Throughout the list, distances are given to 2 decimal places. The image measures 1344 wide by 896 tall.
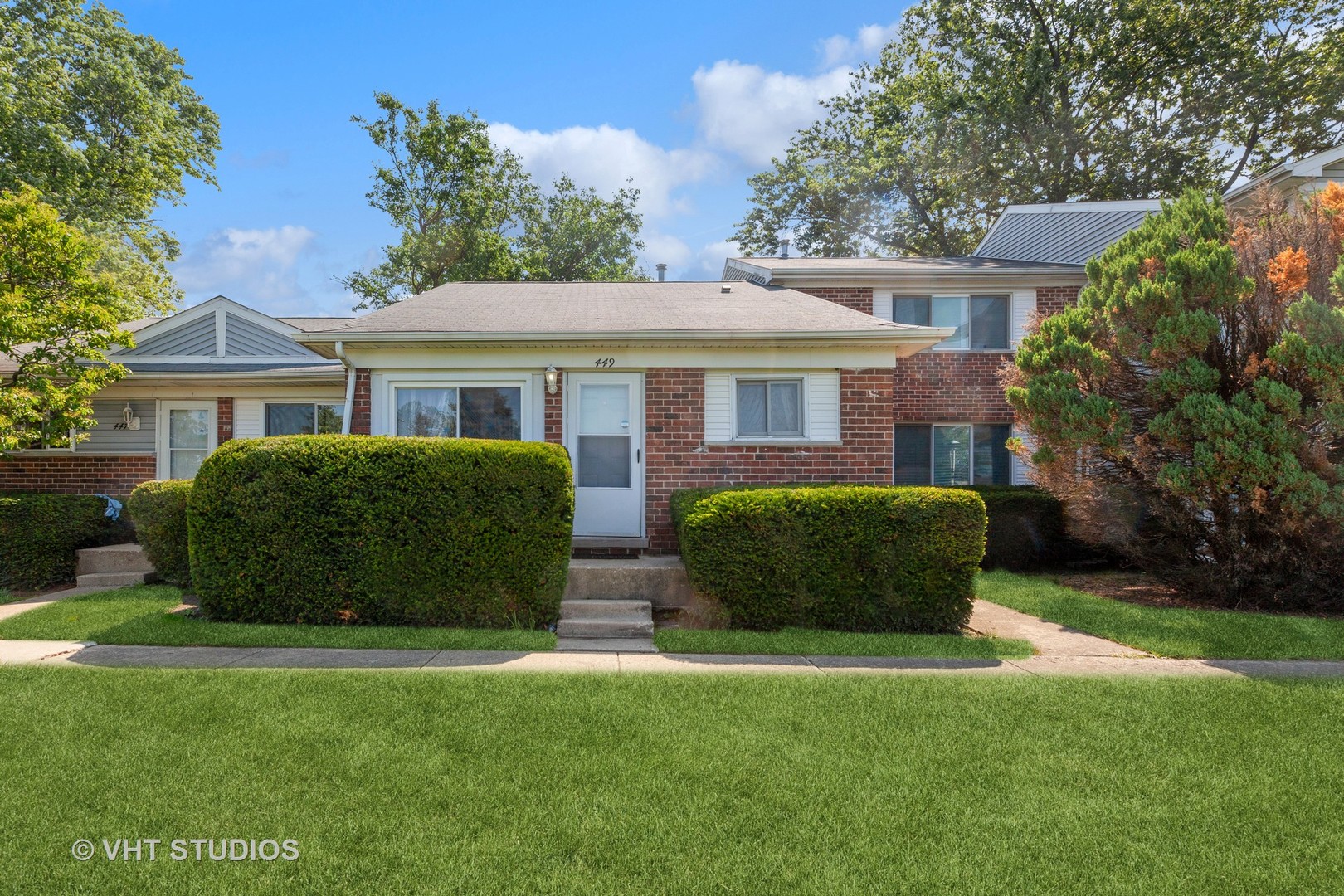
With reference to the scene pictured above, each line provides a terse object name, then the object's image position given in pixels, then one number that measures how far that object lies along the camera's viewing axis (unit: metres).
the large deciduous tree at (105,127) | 18.50
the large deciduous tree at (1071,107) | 22.59
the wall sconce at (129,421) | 11.26
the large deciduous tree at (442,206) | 23.98
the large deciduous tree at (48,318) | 9.48
